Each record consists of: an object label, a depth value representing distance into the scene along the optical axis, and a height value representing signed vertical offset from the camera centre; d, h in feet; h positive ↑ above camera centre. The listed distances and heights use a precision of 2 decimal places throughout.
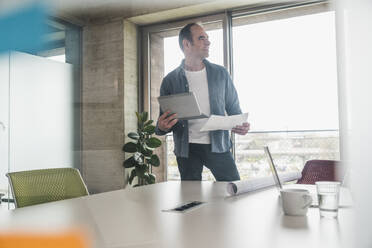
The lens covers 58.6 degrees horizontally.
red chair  6.36 -0.75
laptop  3.32 -0.37
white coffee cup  2.85 -0.59
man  6.91 +0.59
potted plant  13.24 -0.56
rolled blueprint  3.95 -0.64
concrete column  13.98 +1.11
